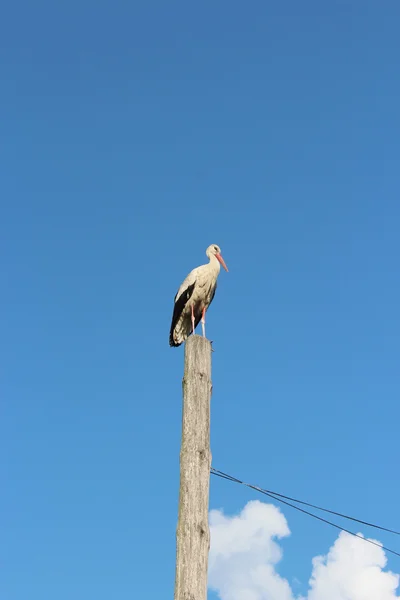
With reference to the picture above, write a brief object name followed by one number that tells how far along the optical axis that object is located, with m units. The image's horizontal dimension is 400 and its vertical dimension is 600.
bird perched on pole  9.35
